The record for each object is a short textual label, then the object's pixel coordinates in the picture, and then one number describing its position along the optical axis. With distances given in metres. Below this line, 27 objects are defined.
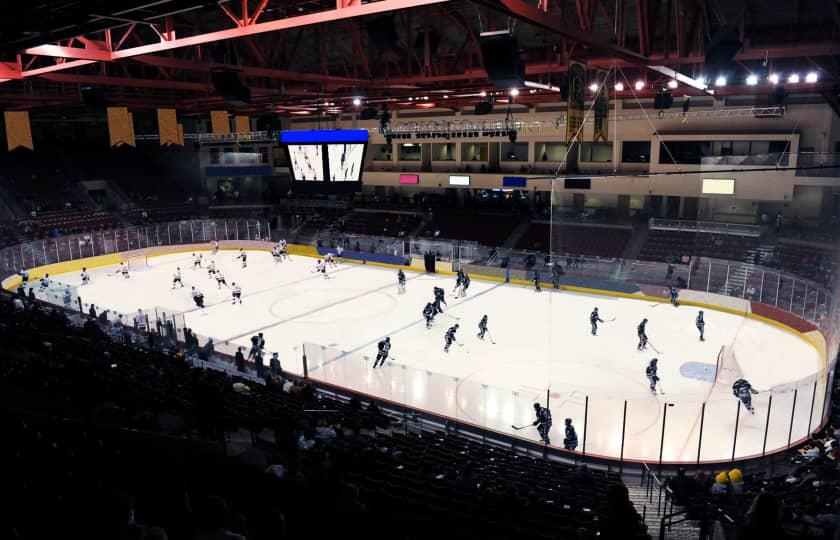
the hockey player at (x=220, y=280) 25.61
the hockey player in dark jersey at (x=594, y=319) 18.67
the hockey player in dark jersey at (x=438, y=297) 20.92
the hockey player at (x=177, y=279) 26.32
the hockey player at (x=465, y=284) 24.86
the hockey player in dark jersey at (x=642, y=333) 17.09
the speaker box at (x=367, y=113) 27.27
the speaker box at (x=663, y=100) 20.42
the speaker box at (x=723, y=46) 10.88
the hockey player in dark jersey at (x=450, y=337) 17.00
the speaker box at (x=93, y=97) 17.38
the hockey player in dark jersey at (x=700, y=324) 17.98
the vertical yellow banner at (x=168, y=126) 21.16
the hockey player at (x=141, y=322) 16.44
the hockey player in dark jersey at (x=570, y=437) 10.78
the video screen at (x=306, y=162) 26.19
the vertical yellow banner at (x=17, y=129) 20.59
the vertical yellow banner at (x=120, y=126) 19.05
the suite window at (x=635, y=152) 30.66
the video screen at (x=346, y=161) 25.08
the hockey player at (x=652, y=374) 13.71
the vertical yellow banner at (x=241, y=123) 26.65
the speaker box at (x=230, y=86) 12.80
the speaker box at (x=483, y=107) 23.84
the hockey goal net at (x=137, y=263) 31.17
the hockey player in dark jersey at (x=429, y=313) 19.95
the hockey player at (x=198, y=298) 22.25
